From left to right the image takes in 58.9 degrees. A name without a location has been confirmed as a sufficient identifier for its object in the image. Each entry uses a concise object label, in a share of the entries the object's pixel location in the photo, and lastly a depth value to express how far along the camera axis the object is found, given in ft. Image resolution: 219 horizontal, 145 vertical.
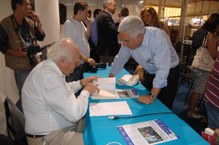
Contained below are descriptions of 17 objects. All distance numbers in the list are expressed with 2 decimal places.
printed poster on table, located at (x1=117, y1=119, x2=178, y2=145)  3.16
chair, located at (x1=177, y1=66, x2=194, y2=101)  10.04
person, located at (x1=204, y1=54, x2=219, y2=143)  4.12
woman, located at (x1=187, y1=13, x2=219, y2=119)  7.63
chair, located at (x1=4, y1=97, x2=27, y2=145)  4.10
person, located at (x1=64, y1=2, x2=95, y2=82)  8.40
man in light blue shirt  4.62
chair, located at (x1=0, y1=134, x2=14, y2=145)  4.28
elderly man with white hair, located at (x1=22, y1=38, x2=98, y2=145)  3.70
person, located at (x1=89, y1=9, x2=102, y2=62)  12.34
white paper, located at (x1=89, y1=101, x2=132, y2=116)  4.12
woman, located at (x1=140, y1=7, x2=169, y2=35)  8.76
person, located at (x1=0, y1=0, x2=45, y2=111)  6.89
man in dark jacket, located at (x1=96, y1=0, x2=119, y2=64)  10.18
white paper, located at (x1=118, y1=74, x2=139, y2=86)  5.97
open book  5.05
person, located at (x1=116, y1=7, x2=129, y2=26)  12.30
